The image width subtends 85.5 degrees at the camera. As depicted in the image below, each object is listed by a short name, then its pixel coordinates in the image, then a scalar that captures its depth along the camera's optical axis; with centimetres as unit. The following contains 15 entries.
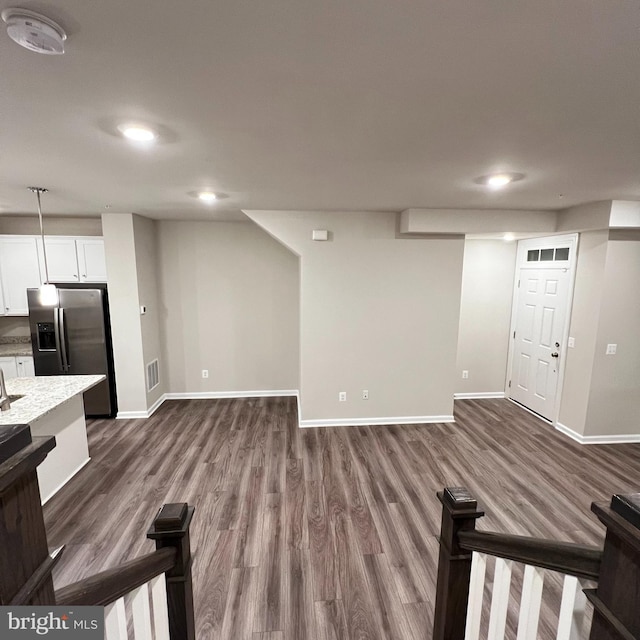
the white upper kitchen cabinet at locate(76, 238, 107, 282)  446
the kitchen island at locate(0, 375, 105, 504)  265
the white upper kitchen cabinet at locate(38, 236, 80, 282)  444
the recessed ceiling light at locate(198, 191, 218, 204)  310
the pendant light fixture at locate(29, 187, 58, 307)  309
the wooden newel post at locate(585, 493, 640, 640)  69
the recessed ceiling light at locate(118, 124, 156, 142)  163
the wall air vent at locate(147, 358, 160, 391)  469
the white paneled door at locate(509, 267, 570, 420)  439
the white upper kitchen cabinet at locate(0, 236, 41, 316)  445
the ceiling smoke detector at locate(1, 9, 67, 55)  90
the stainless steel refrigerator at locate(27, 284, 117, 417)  424
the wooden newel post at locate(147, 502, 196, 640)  111
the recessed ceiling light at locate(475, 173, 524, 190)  242
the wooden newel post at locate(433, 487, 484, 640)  118
